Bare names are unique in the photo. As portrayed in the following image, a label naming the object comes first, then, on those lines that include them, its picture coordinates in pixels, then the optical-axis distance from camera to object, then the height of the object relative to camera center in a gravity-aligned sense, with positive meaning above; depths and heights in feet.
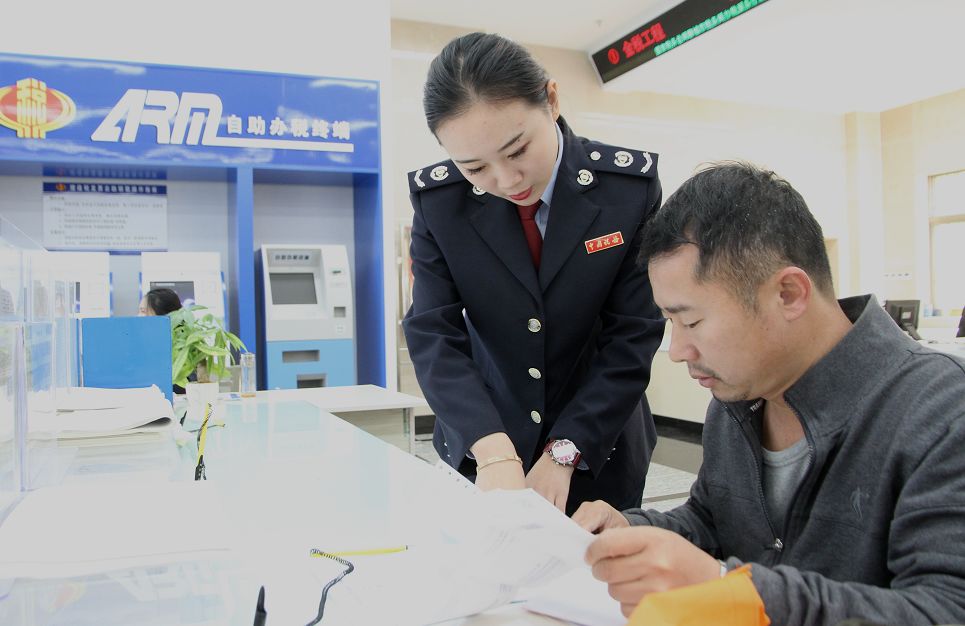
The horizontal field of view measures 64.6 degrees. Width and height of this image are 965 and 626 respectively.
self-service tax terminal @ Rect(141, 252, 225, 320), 14.89 +0.71
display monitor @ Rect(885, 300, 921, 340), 20.52 -0.38
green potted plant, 8.46 -0.48
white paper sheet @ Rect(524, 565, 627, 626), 2.58 -1.06
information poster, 15.05 +1.97
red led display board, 16.87 +6.71
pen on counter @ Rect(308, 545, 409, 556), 3.31 -1.06
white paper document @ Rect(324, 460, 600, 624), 2.22 -0.88
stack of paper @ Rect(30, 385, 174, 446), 5.90 -0.83
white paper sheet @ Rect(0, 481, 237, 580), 2.81 -0.90
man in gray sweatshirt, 2.34 -0.45
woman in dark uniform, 4.17 +0.03
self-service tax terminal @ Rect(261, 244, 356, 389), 15.30 -0.13
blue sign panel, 13.52 +3.70
